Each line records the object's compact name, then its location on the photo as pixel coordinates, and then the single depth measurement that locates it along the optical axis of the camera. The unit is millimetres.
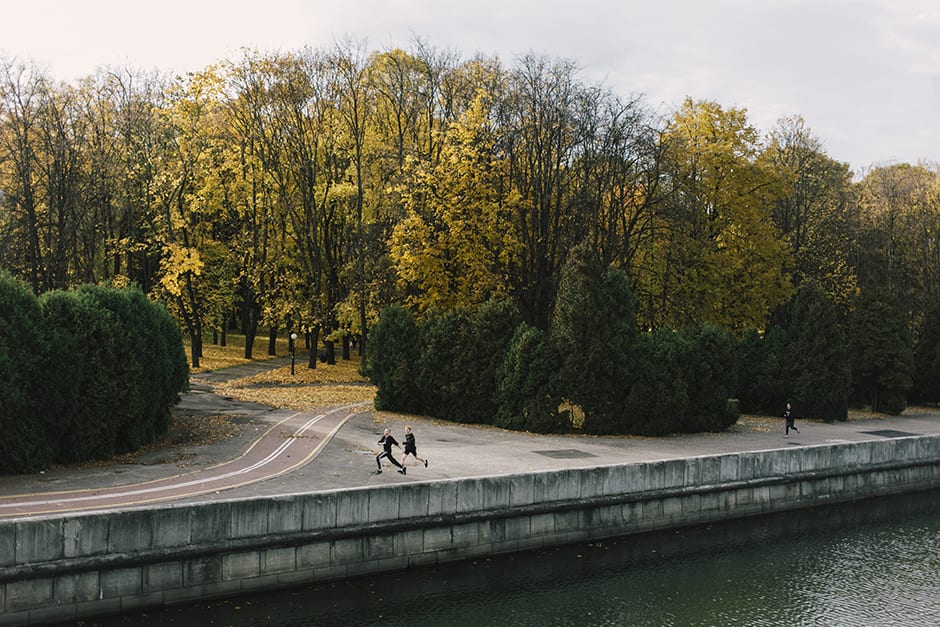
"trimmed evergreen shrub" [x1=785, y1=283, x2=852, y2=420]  39188
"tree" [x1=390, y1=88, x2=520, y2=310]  38875
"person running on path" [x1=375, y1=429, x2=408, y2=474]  22938
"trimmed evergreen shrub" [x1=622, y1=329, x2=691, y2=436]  32344
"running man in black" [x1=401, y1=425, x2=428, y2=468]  23109
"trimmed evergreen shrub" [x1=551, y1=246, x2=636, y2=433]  32156
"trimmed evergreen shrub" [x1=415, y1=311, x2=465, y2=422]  34125
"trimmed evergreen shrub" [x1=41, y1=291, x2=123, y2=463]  22719
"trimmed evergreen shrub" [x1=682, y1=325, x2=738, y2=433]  33875
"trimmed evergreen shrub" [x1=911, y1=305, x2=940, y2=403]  46781
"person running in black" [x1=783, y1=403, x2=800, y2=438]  33531
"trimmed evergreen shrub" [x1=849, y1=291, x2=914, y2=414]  42719
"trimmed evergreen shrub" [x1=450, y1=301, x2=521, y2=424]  33625
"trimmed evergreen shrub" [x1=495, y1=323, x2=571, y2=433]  32031
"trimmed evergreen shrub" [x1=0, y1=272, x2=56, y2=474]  21094
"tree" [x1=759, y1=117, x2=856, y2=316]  53094
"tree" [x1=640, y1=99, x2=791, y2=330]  43156
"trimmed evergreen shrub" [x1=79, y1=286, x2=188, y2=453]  24219
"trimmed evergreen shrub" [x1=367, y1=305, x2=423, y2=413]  35000
